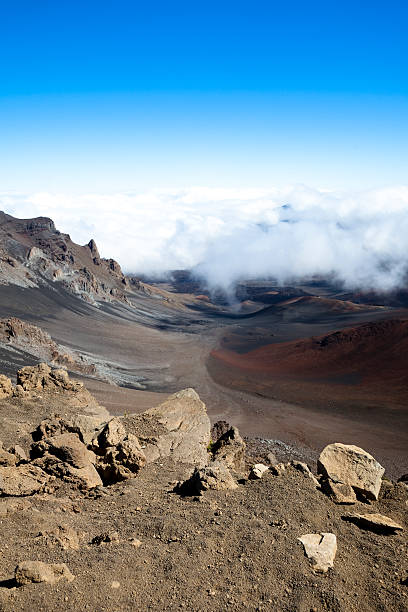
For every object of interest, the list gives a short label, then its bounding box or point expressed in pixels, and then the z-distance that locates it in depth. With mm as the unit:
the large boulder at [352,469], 10695
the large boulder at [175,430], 13031
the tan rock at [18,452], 10996
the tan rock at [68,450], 10703
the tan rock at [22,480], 9312
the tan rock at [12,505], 8102
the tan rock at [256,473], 10495
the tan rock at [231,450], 14250
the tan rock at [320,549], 7219
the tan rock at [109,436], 11625
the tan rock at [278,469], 10438
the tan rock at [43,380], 18672
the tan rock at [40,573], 6055
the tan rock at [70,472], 10391
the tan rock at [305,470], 10378
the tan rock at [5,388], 17109
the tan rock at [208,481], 9688
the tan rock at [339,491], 9758
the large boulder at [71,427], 12289
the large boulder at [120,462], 10945
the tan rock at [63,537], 7336
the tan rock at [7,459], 10734
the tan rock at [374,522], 8719
